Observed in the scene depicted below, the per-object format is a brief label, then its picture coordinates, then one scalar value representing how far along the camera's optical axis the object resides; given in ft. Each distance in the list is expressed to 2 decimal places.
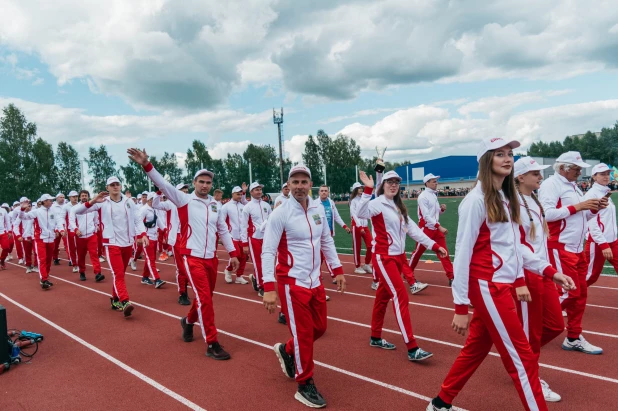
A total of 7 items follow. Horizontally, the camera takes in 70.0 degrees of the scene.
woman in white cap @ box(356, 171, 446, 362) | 16.81
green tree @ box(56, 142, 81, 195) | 182.29
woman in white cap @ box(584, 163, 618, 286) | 19.43
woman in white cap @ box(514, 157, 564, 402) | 11.38
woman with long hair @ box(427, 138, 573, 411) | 10.14
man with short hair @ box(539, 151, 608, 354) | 17.26
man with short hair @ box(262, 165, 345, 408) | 13.50
